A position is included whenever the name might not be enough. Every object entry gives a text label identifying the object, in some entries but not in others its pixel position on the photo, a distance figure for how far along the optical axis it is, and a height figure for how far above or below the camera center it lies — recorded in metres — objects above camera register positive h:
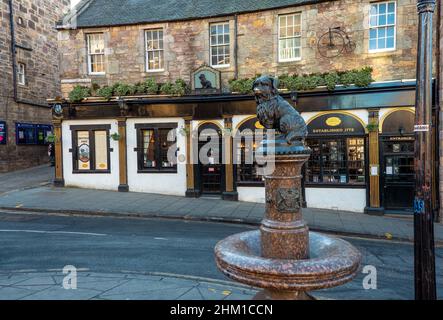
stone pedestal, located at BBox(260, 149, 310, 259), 3.75 -0.83
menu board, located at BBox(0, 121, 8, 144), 19.05 +0.62
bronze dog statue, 3.89 +0.30
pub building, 12.59 -0.27
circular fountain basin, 3.09 -1.19
